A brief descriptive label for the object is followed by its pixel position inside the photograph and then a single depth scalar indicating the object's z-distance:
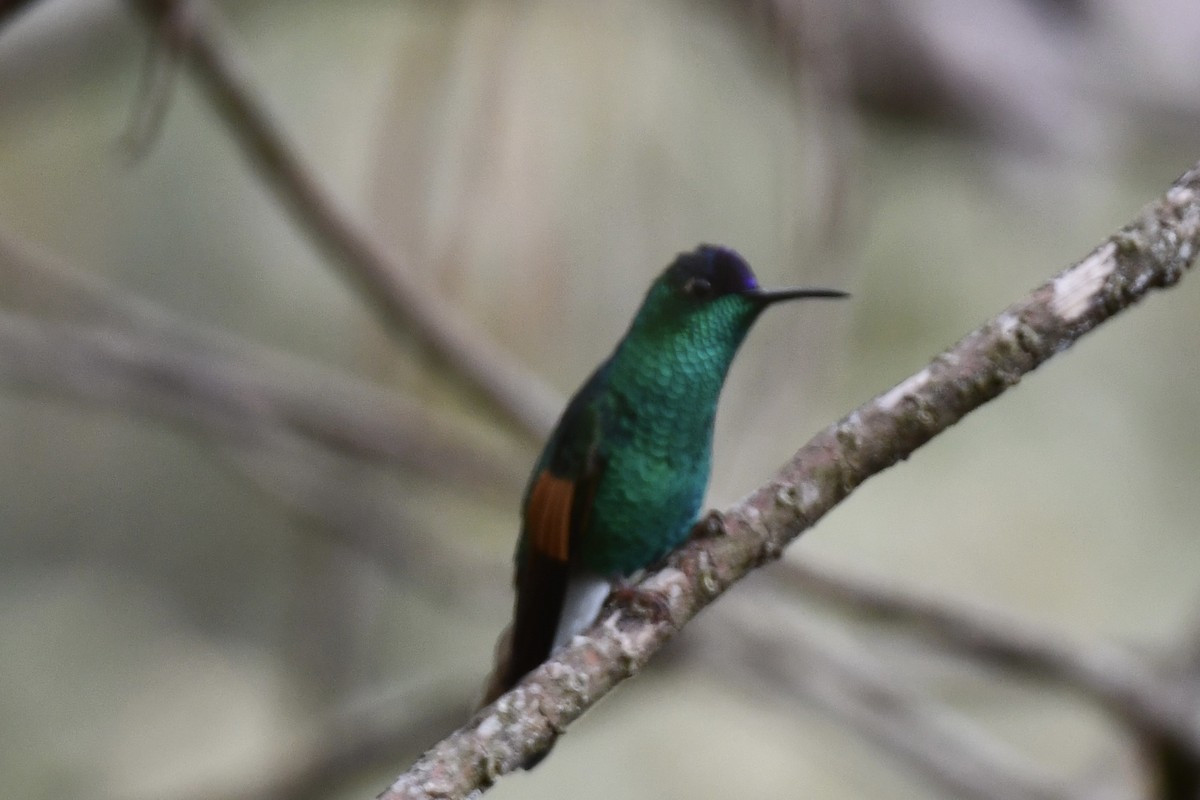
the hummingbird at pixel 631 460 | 3.61
